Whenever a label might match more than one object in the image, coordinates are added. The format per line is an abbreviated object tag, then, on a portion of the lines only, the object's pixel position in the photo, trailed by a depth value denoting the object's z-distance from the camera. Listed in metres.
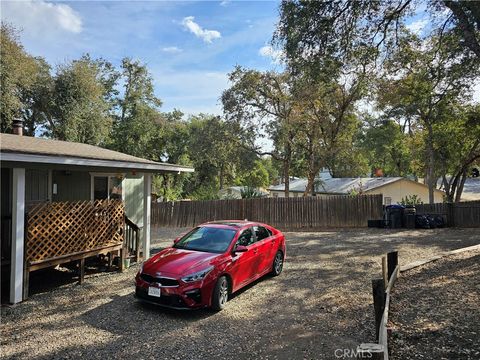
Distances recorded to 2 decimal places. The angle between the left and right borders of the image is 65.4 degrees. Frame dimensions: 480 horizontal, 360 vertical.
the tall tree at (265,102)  24.66
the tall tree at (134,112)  31.38
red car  6.24
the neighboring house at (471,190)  34.80
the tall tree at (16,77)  20.05
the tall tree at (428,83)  12.80
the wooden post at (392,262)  7.74
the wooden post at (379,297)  4.51
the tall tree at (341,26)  9.32
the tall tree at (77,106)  24.34
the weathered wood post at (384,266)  6.62
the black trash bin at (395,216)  18.31
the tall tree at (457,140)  22.41
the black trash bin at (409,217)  18.22
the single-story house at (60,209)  7.07
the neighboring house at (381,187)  30.58
